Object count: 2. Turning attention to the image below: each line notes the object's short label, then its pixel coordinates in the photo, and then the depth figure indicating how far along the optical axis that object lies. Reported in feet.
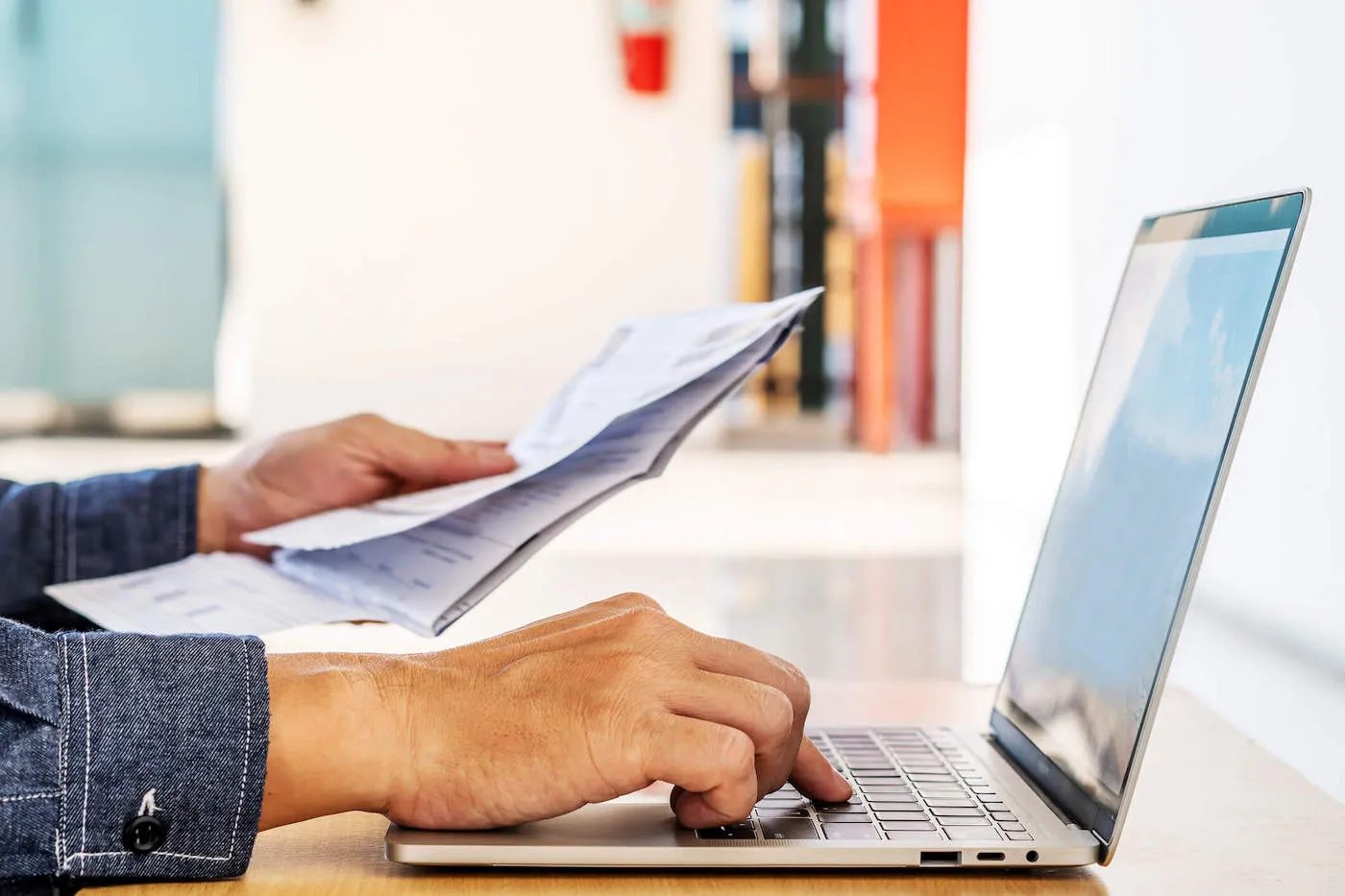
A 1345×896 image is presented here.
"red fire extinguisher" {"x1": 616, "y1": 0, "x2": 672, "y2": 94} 13.12
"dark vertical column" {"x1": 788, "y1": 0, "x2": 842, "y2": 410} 17.89
